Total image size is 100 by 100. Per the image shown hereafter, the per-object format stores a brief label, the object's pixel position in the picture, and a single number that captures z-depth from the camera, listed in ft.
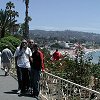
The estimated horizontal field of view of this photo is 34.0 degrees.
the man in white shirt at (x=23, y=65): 16.74
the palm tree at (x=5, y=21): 98.55
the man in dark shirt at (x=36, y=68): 15.59
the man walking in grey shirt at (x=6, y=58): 25.87
